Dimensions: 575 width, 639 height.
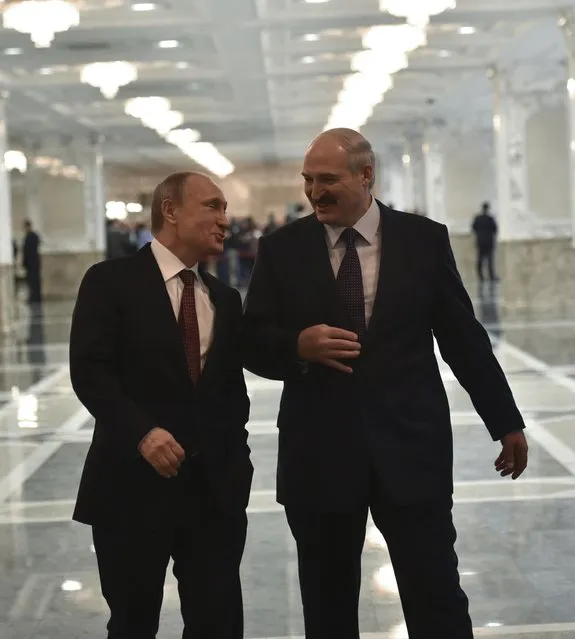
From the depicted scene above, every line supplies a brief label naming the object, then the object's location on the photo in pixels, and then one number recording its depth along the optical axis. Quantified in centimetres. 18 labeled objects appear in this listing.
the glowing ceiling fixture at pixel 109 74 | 1494
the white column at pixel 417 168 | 2731
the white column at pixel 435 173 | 2489
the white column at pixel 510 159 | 1745
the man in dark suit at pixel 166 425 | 289
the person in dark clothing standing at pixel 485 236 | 2242
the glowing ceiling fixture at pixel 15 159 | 2427
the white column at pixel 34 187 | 2583
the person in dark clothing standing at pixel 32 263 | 2233
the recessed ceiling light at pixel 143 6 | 1243
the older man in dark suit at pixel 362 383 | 294
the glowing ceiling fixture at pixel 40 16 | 1117
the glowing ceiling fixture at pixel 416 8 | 1134
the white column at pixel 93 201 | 2522
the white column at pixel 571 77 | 1386
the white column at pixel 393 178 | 3553
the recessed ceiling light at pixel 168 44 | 1436
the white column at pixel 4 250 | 1688
